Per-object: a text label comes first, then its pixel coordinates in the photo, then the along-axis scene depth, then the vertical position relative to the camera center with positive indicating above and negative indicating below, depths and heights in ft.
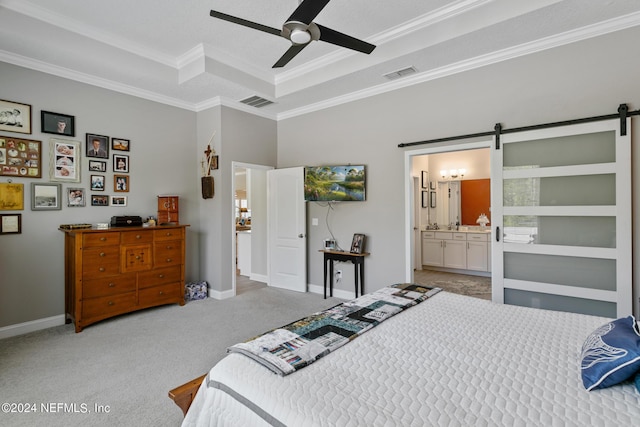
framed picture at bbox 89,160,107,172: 13.16 +1.97
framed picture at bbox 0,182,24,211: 11.01 +0.59
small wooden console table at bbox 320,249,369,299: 14.64 -2.22
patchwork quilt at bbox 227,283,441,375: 4.85 -2.19
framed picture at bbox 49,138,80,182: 12.13 +2.05
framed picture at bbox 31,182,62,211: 11.70 +0.63
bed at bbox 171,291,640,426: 3.64 -2.28
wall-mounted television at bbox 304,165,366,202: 14.84 +1.39
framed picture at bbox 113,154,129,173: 13.84 +2.19
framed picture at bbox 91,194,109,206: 13.25 +0.55
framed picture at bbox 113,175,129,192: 13.88 +1.31
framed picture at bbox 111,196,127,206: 13.84 +0.55
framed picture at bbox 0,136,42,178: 11.07 +1.99
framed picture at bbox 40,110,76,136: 11.87 +3.41
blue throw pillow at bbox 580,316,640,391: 3.95 -1.90
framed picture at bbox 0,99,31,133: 11.06 +3.40
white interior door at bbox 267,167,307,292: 16.70 -0.90
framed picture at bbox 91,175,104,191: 13.24 +1.27
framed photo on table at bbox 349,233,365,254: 14.71 -1.48
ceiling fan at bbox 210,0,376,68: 6.91 +4.35
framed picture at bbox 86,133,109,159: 13.08 +2.79
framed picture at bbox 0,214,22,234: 11.03 -0.34
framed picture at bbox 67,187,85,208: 12.59 +0.64
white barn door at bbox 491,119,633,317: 9.52 -0.24
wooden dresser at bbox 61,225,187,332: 11.59 -2.27
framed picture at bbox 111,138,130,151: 13.76 +2.99
